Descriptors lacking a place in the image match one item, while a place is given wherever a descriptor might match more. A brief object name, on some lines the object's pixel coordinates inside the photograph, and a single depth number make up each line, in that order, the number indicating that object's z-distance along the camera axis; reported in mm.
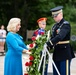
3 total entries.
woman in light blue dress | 7848
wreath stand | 7628
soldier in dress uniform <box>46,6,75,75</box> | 7524
